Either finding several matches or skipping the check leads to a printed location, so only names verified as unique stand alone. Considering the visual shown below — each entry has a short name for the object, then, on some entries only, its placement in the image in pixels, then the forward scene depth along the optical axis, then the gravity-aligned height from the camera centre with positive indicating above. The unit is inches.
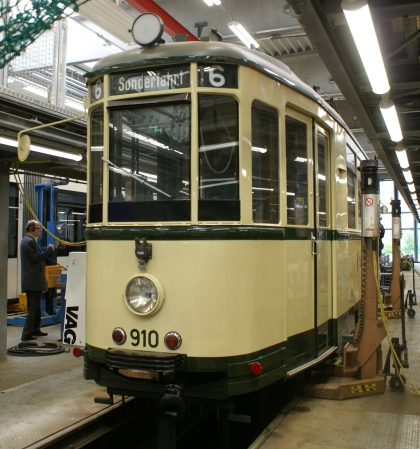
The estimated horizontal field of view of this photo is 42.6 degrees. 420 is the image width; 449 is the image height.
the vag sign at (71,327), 241.1 -37.4
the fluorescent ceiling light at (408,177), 471.1 +60.7
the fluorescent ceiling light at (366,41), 151.7 +63.9
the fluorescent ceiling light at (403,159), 381.9 +62.6
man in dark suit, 317.7 -19.6
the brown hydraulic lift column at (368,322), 209.1 -31.6
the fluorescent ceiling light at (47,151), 225.1 +42.4
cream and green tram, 150.2 +5.4
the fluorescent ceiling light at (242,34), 325.1 +131.2
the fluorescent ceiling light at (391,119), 257.1 +63.7
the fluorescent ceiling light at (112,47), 381.7 +140.1
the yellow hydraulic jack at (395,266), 432.5 -19.0
